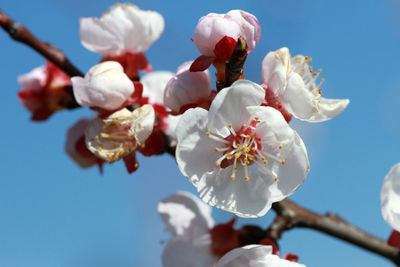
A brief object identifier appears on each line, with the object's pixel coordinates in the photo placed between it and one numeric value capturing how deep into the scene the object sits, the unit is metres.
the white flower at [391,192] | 0.32
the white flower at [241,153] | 0.30
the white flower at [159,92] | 0.35
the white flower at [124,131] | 0.32
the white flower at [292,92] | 0.31
